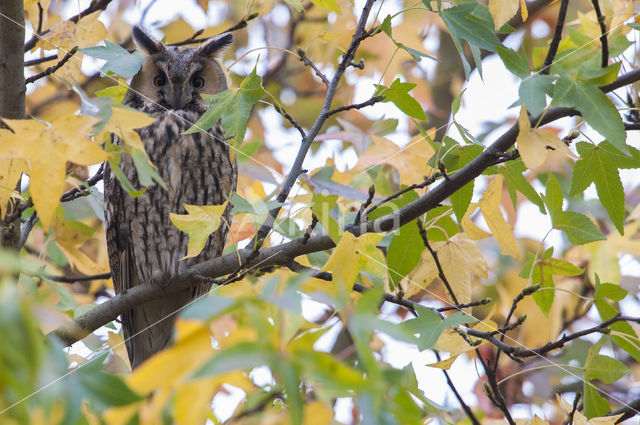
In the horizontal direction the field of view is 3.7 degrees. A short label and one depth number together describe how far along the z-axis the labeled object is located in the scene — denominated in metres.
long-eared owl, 9.41
